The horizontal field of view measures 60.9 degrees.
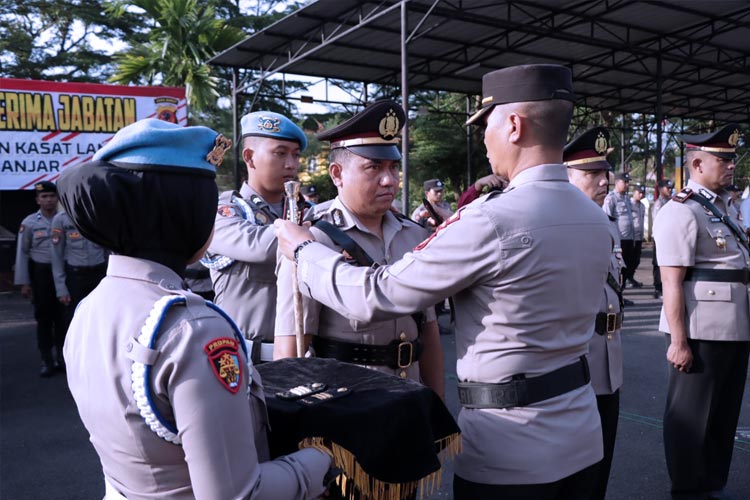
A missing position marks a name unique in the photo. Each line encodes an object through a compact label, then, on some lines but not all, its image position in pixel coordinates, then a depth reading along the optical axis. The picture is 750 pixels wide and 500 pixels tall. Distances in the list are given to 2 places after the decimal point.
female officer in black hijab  1.11
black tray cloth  1.37
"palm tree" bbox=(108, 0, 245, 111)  14.40
